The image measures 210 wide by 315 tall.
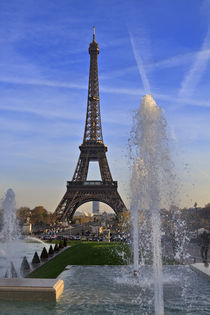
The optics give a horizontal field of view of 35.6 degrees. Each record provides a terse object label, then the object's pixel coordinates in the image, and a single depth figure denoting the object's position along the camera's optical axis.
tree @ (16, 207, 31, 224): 97.56
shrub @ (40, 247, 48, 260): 26.72
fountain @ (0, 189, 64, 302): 12.69
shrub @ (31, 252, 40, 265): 24.06
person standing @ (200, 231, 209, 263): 21.89
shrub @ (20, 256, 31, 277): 20.37
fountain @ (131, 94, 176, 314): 12.31
